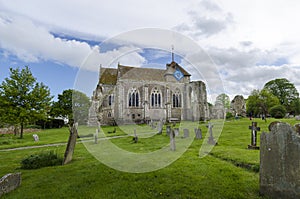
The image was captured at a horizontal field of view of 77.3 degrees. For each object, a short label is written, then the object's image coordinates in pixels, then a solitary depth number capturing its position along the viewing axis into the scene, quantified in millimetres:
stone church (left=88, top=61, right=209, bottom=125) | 33969
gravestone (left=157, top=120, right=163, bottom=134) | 18219
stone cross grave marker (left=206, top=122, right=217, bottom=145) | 11105
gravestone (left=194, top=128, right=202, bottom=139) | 13417
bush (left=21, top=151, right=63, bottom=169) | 7430
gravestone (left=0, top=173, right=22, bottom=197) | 4761
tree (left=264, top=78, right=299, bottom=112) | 55500
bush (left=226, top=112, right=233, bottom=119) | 38688
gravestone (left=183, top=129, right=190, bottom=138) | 14417
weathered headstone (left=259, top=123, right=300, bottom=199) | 3961
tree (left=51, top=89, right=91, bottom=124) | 48969
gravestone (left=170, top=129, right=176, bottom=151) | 9644
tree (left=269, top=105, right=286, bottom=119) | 34469
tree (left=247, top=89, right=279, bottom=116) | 44862
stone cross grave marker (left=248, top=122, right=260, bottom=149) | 9545
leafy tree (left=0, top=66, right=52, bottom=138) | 21128
